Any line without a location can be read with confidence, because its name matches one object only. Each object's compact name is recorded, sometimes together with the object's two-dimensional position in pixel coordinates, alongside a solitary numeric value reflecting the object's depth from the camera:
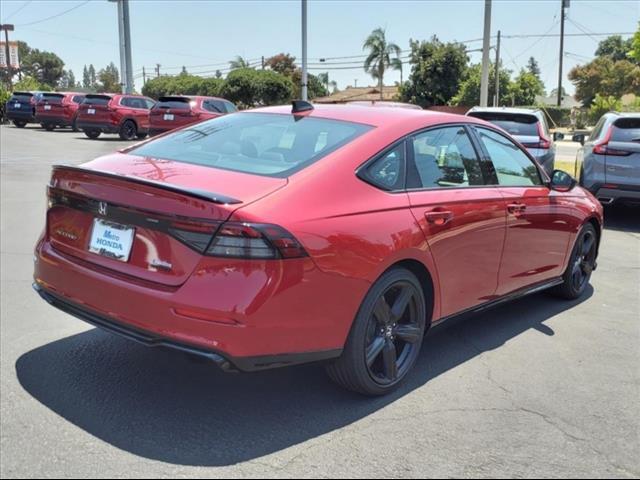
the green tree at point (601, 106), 41.09
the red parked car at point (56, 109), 26.86
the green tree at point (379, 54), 57.97
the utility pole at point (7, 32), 62.09
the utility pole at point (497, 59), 46.17
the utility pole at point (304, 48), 24.94
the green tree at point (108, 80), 110.46
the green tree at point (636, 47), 30.37
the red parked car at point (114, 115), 22.89
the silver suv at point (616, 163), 8.95
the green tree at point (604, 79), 64.69
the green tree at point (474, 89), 47.00
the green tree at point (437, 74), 51.22
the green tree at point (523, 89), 56.84
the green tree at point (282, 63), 79.38
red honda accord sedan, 2.94
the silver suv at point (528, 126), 10.38
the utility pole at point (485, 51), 18.84
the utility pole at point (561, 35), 48.44
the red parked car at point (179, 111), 19.61
